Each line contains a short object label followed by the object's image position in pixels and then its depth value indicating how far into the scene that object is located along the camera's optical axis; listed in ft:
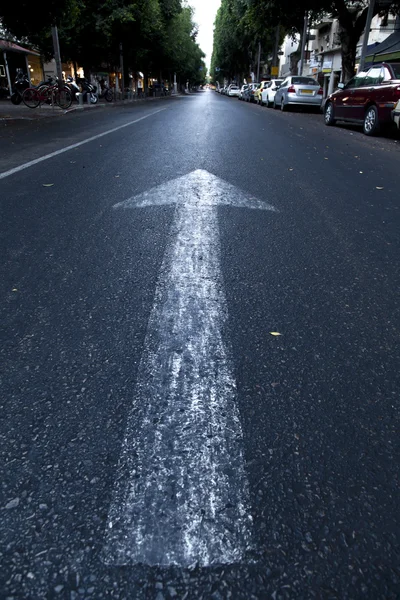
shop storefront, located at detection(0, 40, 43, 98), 102.06
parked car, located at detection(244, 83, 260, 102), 112.70
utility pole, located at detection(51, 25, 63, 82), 63.94
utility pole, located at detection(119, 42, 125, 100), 115.29
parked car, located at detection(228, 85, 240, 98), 189.06
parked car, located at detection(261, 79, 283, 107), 81.84
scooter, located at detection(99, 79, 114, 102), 103.78
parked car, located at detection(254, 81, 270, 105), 94.22
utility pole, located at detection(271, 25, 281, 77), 132.16
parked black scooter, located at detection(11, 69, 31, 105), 69.26
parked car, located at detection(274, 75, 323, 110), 67.56
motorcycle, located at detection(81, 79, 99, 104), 83.13
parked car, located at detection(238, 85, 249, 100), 128.31
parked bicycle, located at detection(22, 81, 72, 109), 62.28
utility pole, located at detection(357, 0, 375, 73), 63.21
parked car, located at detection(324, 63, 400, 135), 34.91
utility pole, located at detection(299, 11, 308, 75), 96.02
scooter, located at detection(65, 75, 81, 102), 73.75
